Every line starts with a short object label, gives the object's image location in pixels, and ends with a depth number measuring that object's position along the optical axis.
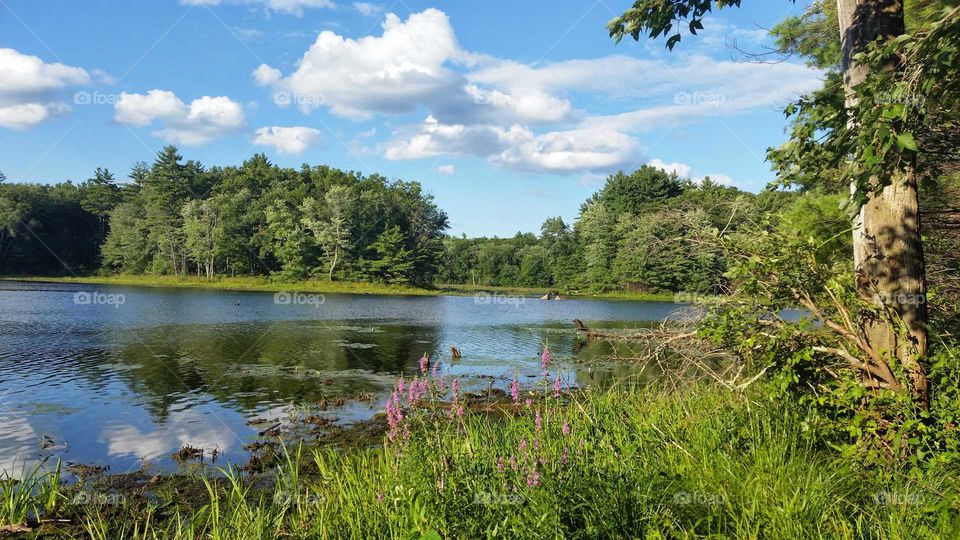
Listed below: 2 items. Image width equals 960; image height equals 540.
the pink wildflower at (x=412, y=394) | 4.81
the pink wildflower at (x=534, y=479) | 4.20
